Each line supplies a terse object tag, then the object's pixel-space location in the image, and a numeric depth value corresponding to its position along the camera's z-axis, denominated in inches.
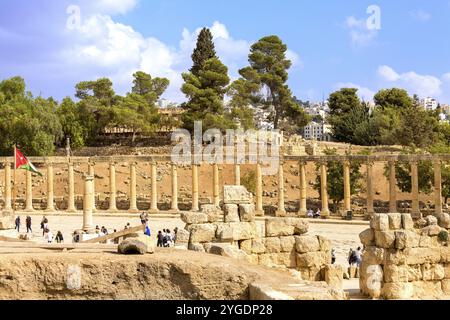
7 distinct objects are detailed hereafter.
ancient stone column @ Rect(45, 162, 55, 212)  2292.1
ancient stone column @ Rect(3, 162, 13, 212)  2321.6
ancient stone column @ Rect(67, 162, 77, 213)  2301.9
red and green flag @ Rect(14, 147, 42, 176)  1849.2
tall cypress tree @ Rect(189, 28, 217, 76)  3631.9
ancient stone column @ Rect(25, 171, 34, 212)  2322.8
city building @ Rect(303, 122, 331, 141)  6708.7
